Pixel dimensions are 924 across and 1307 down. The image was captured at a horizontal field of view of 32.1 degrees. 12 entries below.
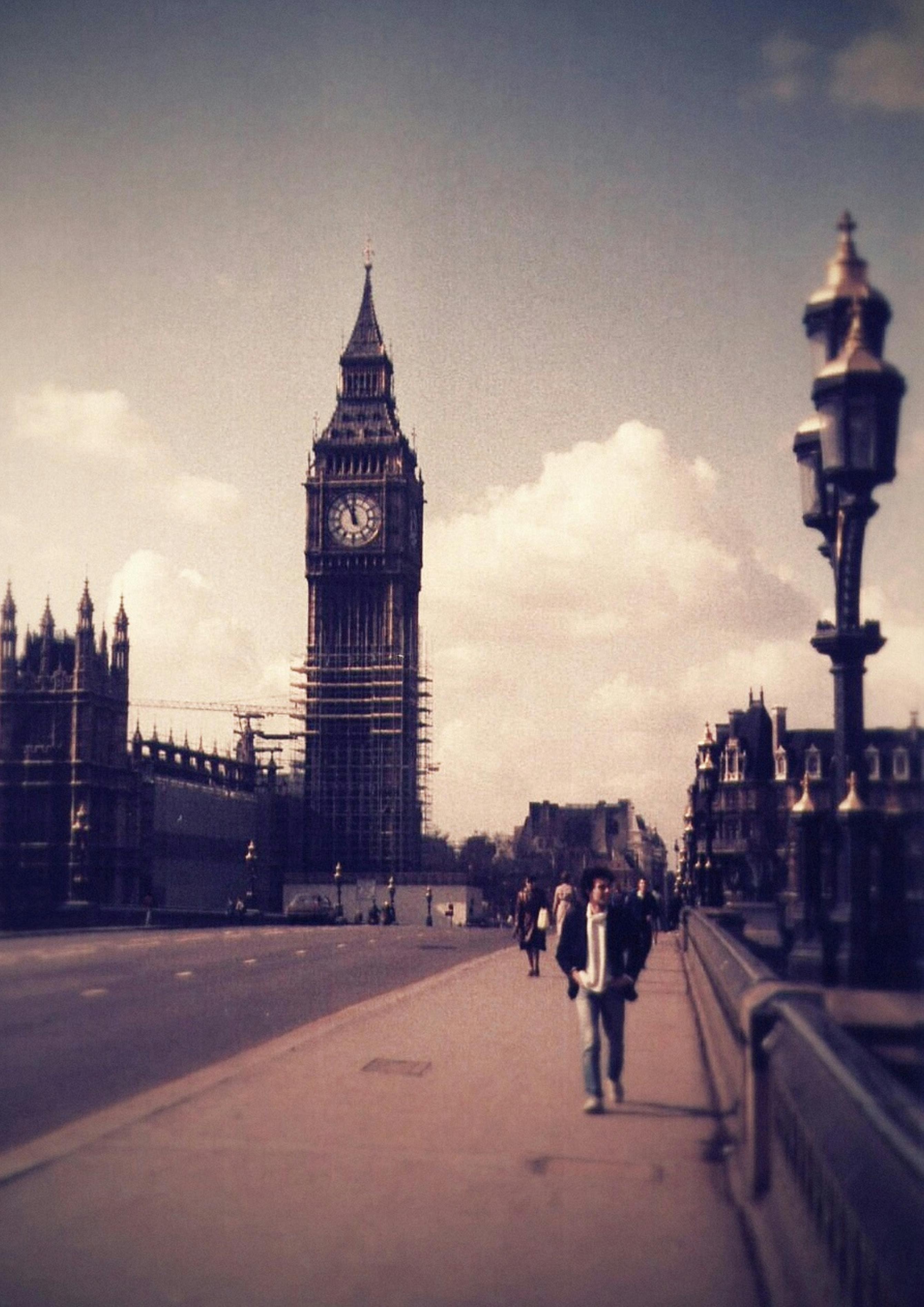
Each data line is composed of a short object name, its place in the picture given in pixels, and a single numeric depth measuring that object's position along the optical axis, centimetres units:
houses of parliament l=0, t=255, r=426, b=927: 12288
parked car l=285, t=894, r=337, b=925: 8425
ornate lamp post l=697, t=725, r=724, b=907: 3031
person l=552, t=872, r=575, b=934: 2458
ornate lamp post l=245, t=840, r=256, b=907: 10106
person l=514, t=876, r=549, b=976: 2930
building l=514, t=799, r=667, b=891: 17338
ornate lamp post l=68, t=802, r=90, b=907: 8881
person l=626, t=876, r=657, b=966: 2522
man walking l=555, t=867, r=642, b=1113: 1232
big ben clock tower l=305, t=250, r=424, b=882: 15475
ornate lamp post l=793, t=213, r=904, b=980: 961
